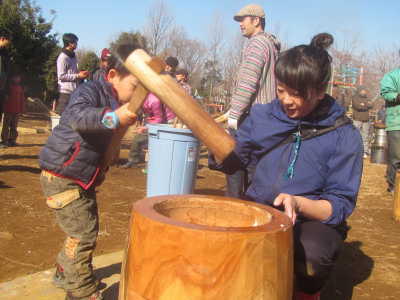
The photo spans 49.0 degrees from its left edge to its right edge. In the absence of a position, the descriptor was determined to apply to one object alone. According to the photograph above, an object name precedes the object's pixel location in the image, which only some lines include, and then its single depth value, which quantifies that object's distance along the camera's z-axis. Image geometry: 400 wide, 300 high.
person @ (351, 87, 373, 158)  11.27
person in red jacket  8.16
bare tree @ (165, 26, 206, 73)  22.89
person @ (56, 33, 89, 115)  7.41
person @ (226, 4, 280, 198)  3.63
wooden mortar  1.44
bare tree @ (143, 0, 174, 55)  21.61
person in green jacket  5.48
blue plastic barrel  4.56
